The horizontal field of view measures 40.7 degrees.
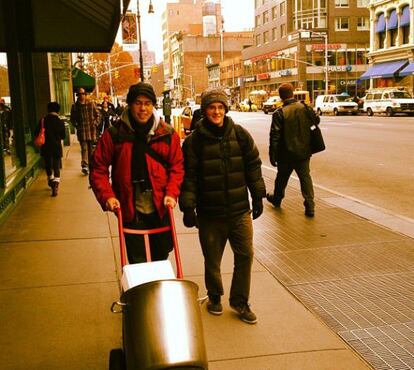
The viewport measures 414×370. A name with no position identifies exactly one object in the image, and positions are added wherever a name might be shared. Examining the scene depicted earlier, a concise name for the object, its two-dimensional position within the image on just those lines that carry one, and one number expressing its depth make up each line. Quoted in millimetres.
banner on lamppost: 31461
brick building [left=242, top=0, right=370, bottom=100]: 76562
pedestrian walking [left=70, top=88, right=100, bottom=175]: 12852
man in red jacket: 3971
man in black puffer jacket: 4406
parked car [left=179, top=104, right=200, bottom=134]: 26511
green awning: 27922
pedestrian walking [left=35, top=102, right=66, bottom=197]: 10422
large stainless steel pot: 2768
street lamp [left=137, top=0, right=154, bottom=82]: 29059
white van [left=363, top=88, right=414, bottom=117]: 40281
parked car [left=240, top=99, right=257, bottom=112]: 72250
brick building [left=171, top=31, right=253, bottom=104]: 147188
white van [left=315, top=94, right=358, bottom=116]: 48438
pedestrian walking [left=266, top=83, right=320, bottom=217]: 8125
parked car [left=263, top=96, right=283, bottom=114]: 58062
